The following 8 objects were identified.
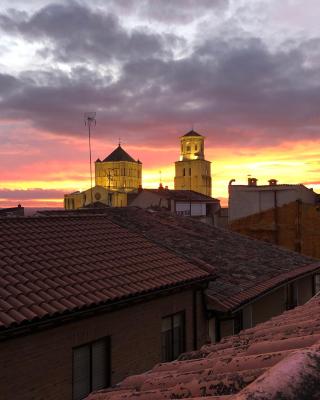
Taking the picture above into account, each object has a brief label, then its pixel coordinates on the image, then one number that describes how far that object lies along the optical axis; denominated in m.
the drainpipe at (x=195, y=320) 12.05
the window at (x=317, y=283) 22.94
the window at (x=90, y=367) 8.61
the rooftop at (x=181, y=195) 59.17
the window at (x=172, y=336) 11.09
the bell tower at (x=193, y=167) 137.88
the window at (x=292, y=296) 17.76
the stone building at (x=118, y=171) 148.00
